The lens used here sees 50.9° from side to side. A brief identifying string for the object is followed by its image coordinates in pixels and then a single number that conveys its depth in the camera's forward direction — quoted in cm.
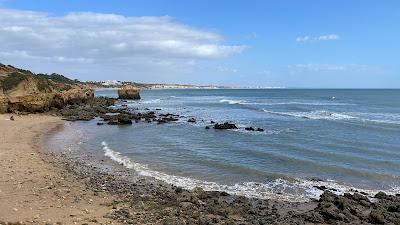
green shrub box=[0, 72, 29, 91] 5022
